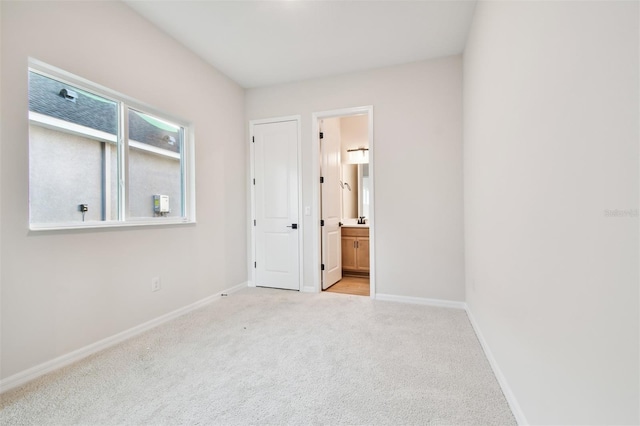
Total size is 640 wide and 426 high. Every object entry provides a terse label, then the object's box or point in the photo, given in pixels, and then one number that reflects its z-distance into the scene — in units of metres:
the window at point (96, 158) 1.97
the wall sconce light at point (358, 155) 5.03
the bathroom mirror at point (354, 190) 5.09
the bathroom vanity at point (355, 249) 4.64
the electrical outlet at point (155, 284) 2.67
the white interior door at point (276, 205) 3.84
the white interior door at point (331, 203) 3.92
